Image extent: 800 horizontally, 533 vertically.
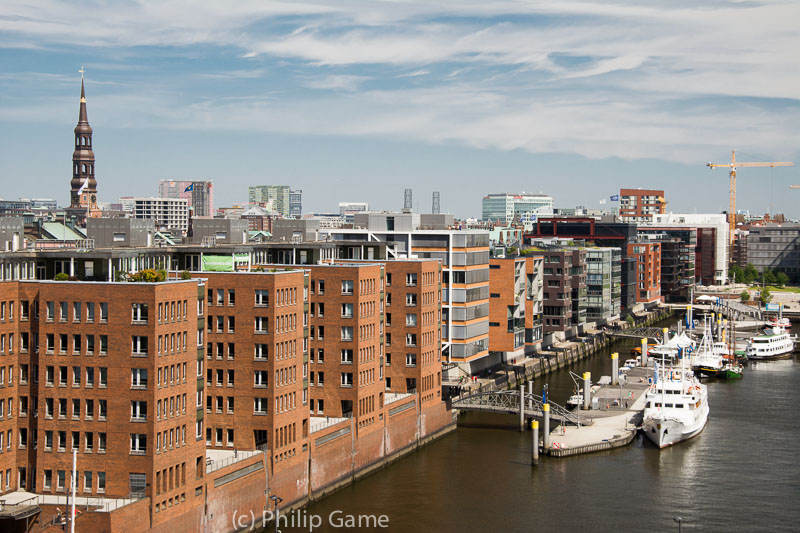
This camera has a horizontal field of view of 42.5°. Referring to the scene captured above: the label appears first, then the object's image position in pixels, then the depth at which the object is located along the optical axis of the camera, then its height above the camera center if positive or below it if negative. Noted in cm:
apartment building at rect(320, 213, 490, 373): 12369 -528
